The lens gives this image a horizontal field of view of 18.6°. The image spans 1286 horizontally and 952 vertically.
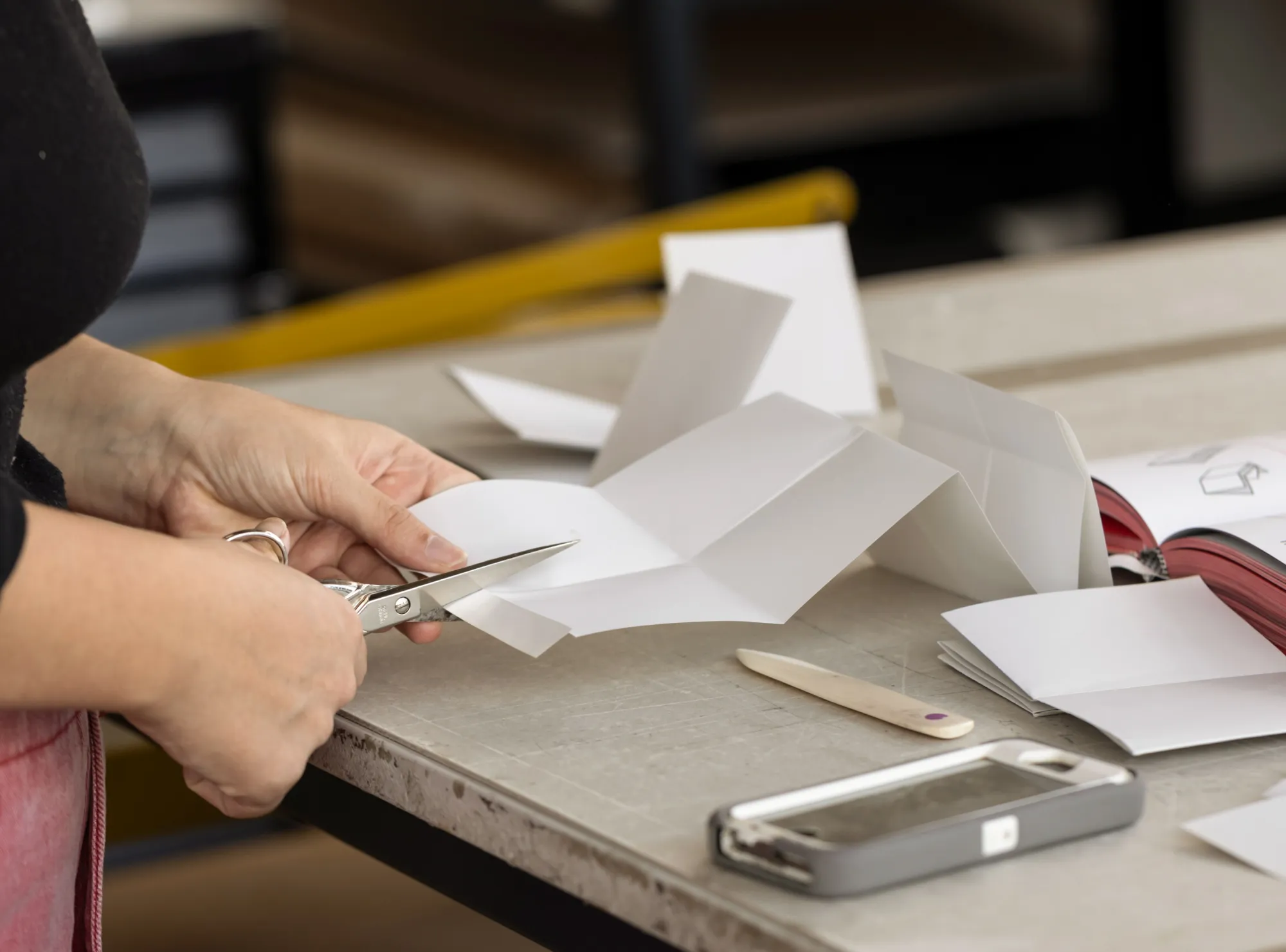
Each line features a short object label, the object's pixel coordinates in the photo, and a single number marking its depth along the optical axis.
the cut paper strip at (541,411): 2.12
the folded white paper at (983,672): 1.67
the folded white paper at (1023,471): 1.77
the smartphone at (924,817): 1.50
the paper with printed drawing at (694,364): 1.97
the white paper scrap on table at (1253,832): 1.53
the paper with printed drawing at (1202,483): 1.83
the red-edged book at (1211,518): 1.71
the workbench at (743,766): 1.50
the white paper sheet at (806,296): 2.23
